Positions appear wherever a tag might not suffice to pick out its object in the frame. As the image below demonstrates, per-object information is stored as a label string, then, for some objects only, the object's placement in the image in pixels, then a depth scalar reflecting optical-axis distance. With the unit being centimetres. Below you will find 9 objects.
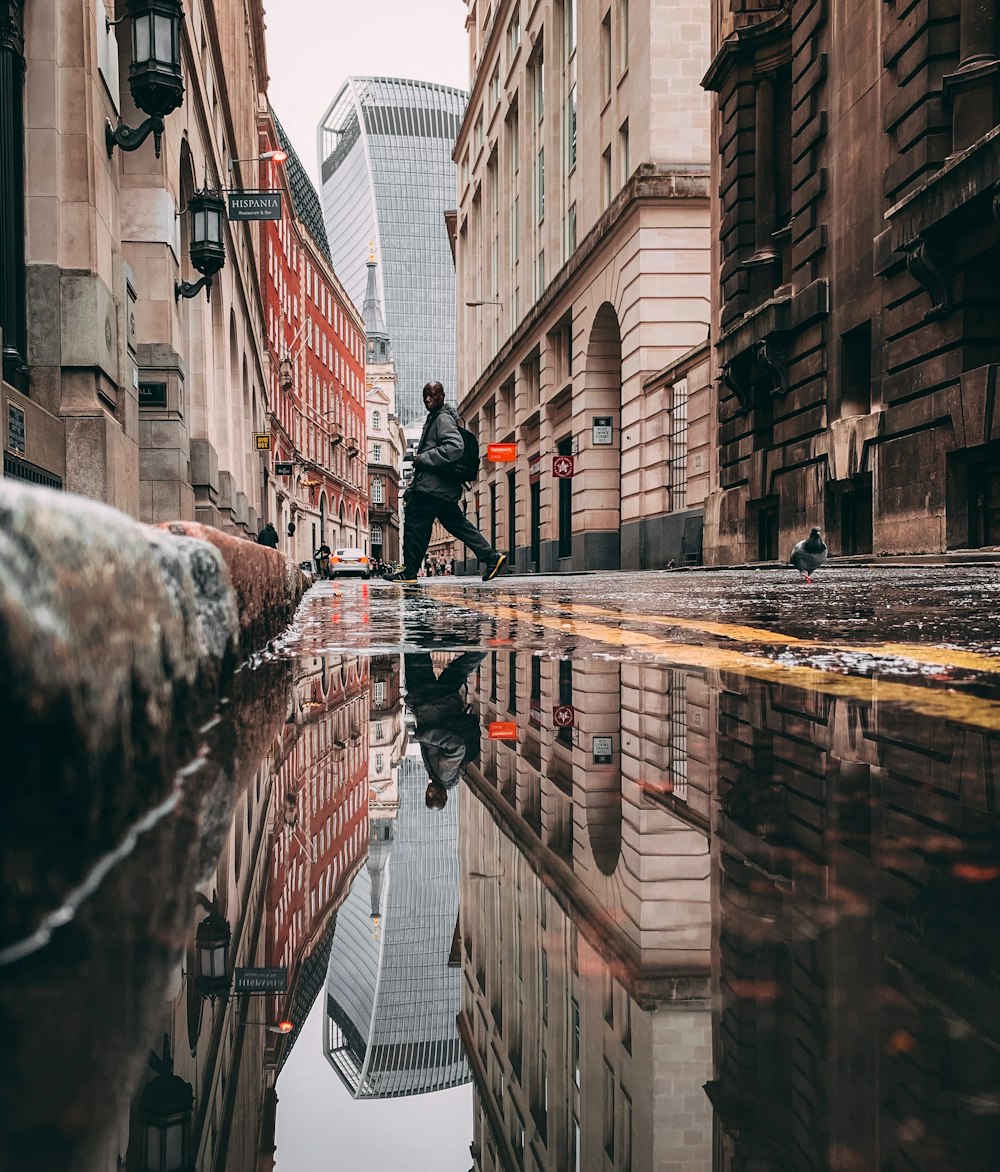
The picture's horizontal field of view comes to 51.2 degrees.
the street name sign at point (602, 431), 2720
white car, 4169
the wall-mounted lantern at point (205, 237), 1334
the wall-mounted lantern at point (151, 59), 913
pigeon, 995
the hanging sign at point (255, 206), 1777
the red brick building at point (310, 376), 4672
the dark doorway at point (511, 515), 3938
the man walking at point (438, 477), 1247
